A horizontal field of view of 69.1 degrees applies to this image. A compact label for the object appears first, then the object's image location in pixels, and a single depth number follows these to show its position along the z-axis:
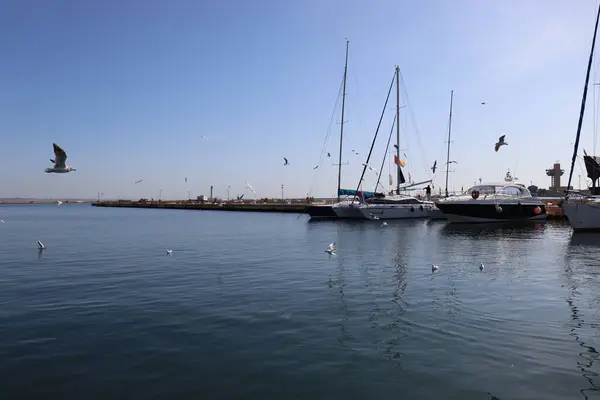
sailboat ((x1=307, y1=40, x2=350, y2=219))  66.21
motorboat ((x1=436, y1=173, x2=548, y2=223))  54.56
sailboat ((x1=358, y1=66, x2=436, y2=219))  61.72
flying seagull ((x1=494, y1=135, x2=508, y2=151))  58.38
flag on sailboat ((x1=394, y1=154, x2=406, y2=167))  66.62
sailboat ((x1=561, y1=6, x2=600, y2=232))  39.69
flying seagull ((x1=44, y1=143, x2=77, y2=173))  28.77
